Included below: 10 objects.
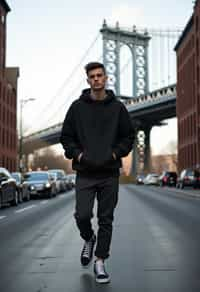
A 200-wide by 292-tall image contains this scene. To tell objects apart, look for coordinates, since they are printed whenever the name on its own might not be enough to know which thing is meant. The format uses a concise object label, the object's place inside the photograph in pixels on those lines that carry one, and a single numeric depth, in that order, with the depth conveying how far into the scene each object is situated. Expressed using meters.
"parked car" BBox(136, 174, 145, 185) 69.21
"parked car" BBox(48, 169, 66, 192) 36.34
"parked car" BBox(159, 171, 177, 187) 56.15
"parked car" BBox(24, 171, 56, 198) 27.88
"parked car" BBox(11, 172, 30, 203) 22.89
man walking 5.40
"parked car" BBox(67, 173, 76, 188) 47.62
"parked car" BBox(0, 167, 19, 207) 18.62
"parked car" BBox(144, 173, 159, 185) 62.69
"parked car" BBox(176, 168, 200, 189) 41.91
